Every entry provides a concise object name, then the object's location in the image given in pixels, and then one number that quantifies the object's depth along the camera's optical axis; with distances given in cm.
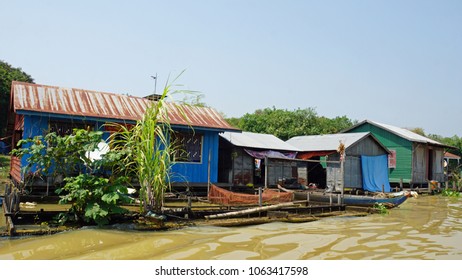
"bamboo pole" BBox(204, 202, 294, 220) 973
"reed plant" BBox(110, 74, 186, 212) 824
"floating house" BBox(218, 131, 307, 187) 1820
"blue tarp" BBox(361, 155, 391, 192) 2062
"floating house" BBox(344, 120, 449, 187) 2414
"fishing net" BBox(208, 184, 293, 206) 1207
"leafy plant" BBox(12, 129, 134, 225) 789
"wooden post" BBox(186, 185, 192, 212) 945
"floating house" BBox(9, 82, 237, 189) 1284
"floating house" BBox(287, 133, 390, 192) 1989
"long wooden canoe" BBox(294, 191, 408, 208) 1434
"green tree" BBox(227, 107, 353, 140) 3475
